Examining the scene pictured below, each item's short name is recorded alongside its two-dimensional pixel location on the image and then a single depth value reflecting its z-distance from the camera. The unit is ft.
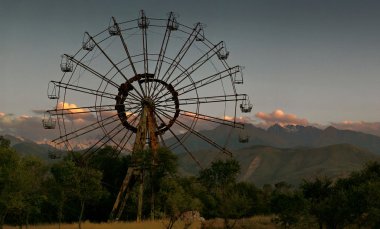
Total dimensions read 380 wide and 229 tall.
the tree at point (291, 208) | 186.80
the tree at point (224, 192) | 193.47
